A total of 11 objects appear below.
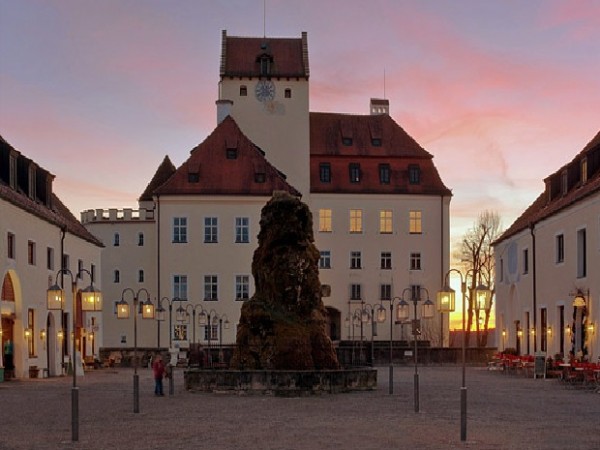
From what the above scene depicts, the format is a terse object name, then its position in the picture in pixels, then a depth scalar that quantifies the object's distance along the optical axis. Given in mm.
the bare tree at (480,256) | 85688
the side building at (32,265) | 42719
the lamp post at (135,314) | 25609
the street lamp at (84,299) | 24078
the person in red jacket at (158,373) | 30891
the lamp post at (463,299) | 18828
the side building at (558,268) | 40781
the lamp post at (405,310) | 42744
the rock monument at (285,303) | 32969
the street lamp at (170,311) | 65725
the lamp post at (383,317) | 31781
